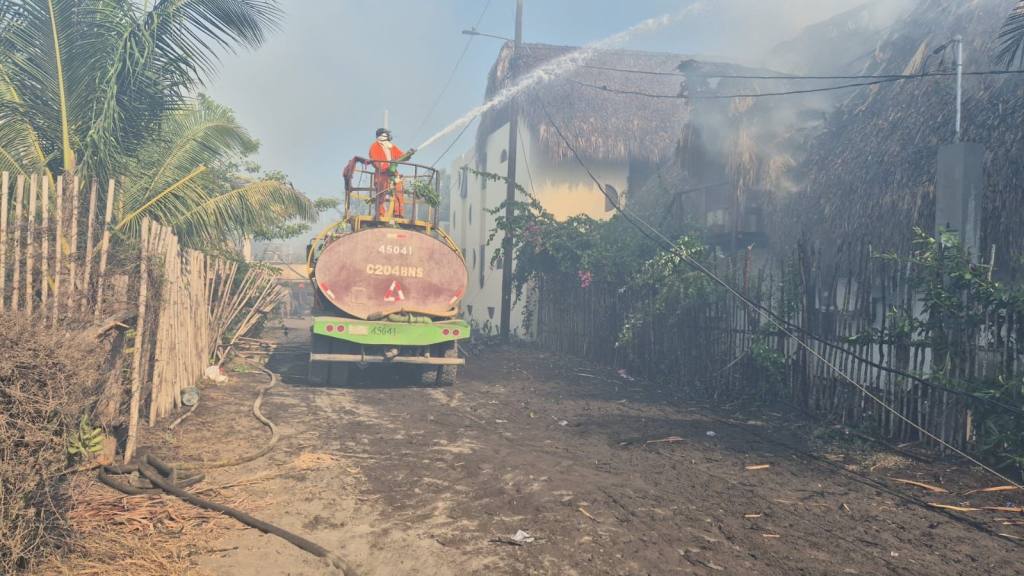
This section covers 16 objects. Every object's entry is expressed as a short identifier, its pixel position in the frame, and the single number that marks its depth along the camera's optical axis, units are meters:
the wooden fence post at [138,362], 5.53
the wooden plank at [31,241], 4.62
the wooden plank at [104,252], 5.06
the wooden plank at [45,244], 4.74
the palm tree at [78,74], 7.72
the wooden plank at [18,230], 4.55
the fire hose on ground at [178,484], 4.16
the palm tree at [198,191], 9.54
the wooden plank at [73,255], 4.78
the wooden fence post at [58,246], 4.78
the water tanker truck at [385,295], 9.97
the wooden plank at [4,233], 4.49
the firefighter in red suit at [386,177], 11.09
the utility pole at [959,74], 7.89
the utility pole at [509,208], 16.17
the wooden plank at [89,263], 4.93
